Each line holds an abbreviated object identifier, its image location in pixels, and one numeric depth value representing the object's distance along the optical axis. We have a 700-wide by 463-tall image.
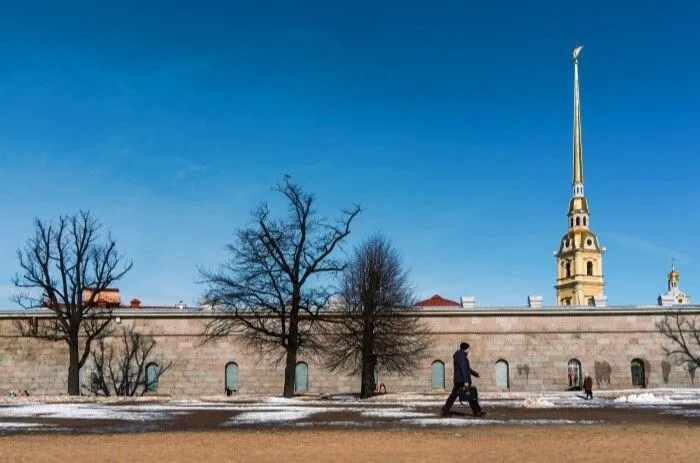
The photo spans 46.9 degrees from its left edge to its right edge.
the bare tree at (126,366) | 47.38
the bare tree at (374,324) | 39.75
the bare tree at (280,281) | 37.72
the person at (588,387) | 32.53
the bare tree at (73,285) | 40.69
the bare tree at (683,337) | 46.94
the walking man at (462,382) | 19.92
